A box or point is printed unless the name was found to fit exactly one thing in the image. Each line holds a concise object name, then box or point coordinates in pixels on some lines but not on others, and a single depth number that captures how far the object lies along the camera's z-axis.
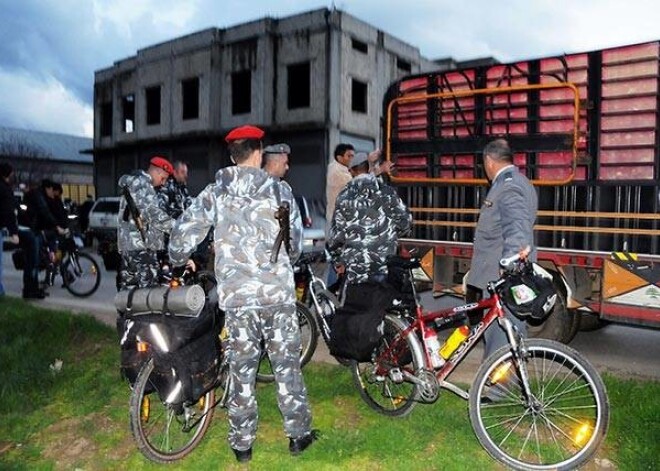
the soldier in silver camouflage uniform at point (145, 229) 6.28
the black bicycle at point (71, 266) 10.42
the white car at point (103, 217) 20.14
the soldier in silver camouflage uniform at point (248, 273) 3.87
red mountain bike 3.71
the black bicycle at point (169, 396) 3.80
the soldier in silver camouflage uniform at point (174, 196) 7.12
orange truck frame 6.14
